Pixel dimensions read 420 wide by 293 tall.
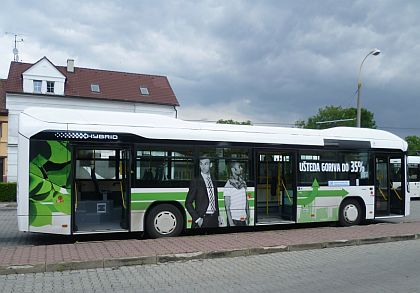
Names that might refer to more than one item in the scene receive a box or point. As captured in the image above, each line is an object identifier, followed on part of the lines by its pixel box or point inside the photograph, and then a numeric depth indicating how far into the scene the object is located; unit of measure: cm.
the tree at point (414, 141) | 9834
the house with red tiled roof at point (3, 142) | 4178
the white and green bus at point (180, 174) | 1017
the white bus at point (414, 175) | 2977
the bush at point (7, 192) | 2606
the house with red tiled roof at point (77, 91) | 4291
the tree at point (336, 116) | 7162
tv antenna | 5172
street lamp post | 2897
